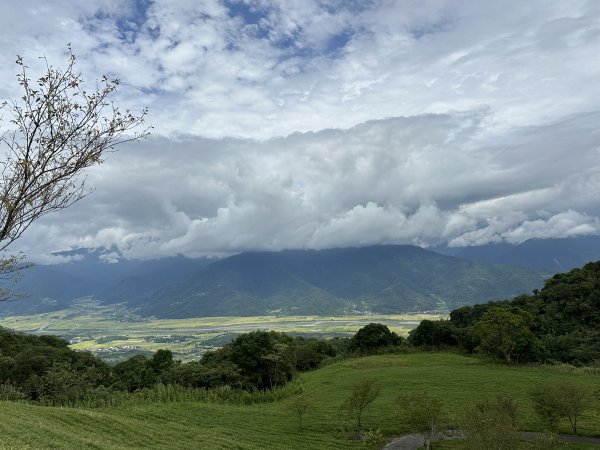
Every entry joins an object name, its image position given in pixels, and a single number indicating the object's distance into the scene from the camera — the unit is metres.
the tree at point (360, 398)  33.19
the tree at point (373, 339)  79.56
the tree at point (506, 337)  57.00
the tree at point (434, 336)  76.88
